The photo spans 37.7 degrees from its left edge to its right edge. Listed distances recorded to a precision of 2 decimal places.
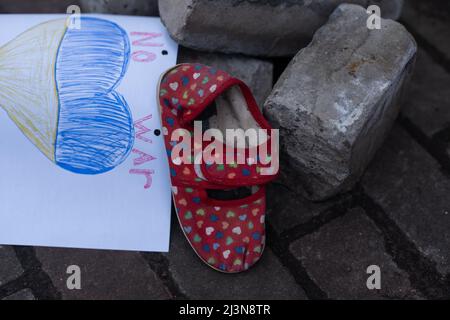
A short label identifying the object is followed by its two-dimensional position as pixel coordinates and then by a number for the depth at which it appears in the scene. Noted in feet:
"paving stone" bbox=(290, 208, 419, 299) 1.64
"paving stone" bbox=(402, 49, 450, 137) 1.97
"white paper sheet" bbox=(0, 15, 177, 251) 1.70
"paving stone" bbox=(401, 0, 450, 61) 2.18
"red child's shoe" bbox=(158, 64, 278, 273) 1.64
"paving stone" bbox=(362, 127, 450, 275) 1.72
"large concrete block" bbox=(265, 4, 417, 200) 1.60
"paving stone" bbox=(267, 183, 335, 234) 1.76
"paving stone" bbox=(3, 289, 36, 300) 1.61
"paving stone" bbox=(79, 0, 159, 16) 1.93
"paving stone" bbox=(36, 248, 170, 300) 1.62
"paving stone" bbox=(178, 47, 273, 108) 1.84
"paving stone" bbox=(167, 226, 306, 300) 1.63
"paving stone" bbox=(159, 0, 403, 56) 1.70
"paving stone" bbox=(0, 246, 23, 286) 1.64
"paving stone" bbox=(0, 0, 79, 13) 2.11
